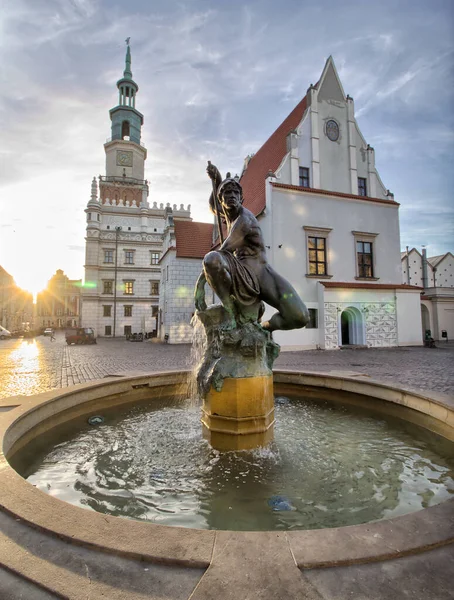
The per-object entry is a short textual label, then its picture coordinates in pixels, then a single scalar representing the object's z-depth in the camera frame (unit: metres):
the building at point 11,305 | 61.47
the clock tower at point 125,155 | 44.28
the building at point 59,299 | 78.06
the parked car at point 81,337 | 24.56
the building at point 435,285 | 29.52
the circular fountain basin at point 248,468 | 1.46
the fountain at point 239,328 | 3.56
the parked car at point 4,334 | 35.38
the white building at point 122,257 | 38.75
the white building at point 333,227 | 18.61
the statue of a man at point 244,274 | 3.80
